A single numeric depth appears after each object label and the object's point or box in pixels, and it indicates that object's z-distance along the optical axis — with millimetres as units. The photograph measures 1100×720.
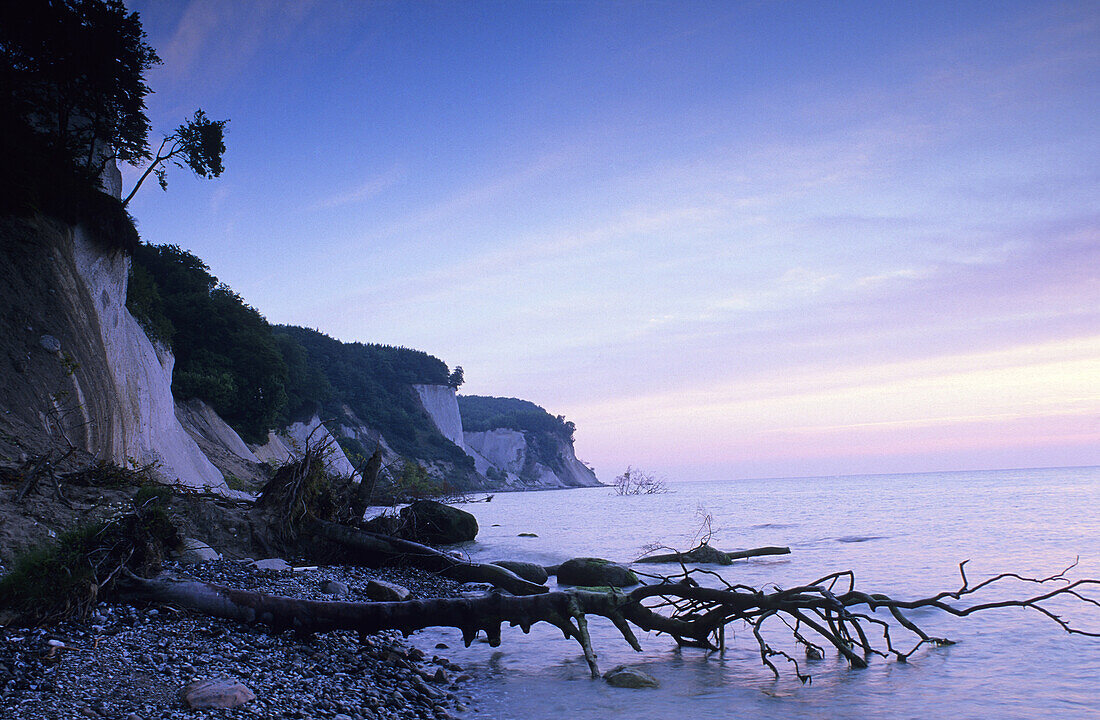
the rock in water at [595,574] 12320
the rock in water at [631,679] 6344
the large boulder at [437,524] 14891
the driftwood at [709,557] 15383
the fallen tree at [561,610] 5949
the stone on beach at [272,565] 8648
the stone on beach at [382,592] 7918
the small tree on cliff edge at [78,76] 15938
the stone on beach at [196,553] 8305
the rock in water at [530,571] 12211
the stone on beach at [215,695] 4191
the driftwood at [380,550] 10594
